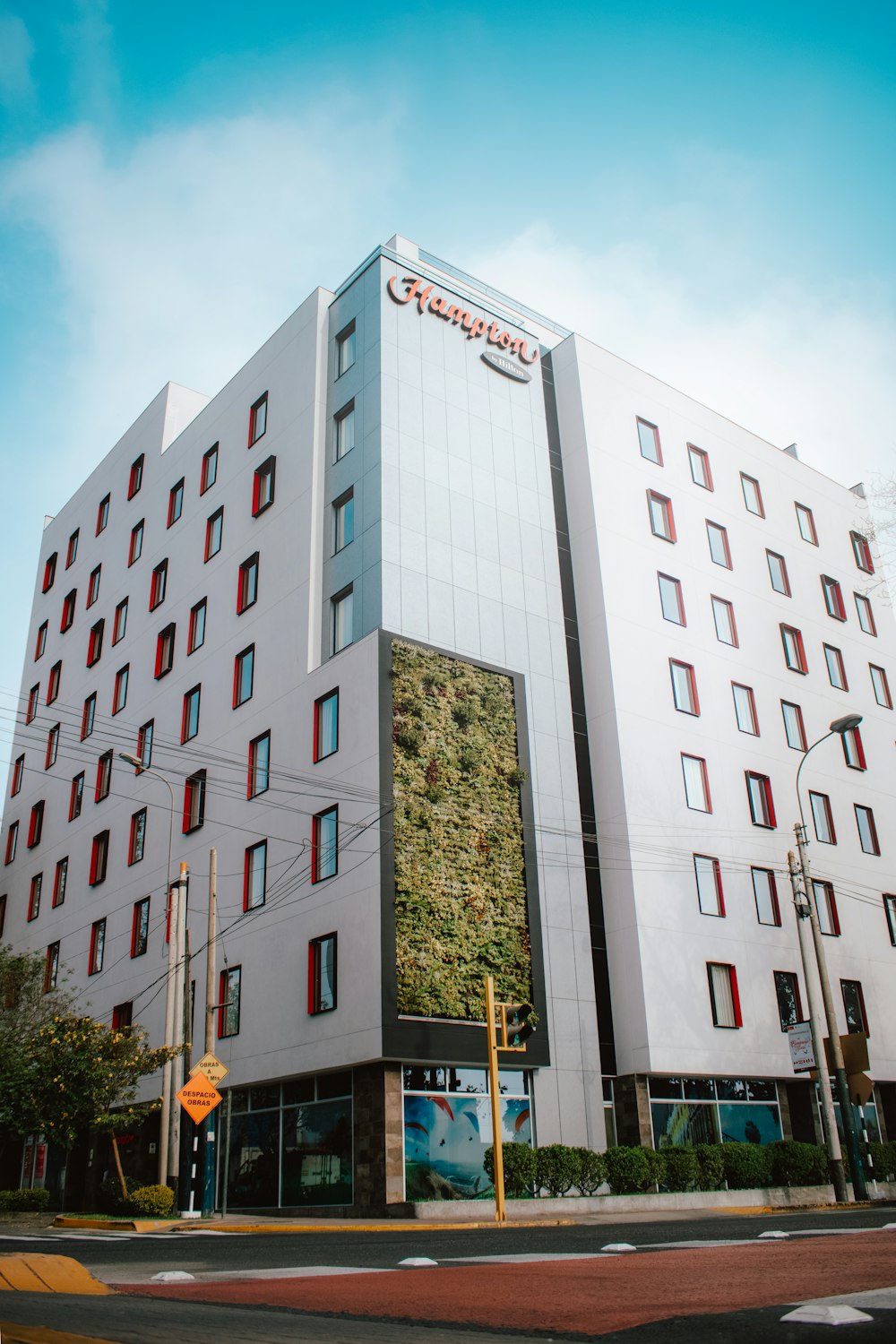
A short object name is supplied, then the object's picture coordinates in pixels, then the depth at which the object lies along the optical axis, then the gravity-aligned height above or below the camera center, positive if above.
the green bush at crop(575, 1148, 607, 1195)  25.86 -0.47
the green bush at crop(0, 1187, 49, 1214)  35.81 -0.75
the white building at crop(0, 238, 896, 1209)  28.38 +11.82
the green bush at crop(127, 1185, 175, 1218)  24.75 -0.67
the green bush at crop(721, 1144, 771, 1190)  29.81 -0.58
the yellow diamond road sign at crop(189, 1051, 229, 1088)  23.64 +1.93
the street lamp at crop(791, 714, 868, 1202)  23.14 +0.76
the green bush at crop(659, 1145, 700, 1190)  27.98 -0.52
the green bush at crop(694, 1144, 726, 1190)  28.97 -0.53
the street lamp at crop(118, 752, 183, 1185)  25.56 +3.07
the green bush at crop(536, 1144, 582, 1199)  25.14 -0.37
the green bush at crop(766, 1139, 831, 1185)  30.59 -0.64
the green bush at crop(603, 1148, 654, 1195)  26.67 -0.50
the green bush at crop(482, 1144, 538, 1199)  24.61 -0.28
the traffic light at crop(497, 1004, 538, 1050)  20.33 +2.18
